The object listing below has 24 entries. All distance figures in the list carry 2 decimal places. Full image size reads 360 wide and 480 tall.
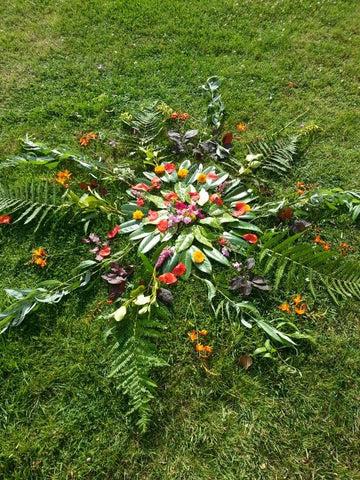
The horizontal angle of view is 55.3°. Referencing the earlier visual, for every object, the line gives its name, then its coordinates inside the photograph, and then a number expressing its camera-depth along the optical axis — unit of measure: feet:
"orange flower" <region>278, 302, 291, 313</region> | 8.05
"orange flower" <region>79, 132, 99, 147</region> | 10.35
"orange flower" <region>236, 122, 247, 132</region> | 10.98
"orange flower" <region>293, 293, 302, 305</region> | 8.09
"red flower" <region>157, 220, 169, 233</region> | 8.57
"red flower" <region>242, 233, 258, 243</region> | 8.72
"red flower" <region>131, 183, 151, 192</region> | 9.28
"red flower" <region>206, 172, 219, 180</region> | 9.48
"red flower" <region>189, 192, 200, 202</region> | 9.04
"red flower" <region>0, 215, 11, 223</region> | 8.91
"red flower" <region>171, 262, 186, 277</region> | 8.21
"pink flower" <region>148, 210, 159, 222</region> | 8.69
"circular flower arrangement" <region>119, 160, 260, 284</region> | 8.40
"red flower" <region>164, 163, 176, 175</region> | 9.62
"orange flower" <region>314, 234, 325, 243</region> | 9.02
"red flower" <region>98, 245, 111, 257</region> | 8.48
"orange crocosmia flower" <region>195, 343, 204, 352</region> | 7.44
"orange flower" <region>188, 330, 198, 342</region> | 7.62
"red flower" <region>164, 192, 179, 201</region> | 9.04
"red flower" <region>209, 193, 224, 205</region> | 9.08
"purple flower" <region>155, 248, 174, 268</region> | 8.20
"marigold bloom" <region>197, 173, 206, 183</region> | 9.21
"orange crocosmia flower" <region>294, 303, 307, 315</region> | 8.03
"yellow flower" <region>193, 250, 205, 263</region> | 8.21
